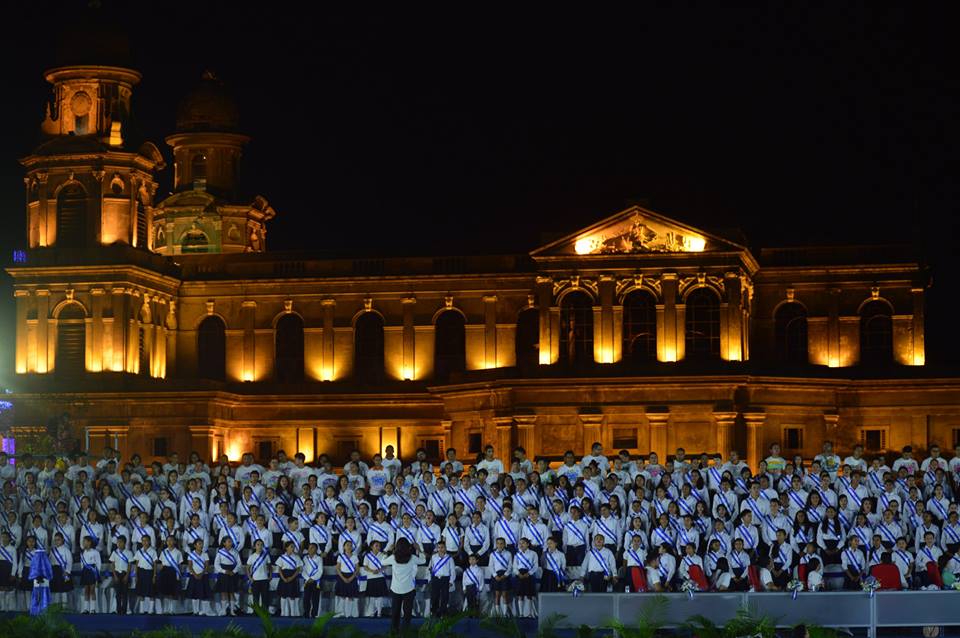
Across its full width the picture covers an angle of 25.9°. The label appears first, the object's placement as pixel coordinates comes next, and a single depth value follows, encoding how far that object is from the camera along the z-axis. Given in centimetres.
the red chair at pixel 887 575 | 3731
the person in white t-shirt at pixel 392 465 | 4531
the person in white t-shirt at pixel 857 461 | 4292
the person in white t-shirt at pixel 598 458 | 4569
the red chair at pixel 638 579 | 3816
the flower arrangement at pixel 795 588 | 3319
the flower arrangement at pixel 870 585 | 3372
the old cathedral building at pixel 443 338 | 7119
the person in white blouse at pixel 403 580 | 3675
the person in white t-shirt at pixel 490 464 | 4512
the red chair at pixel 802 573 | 3809
